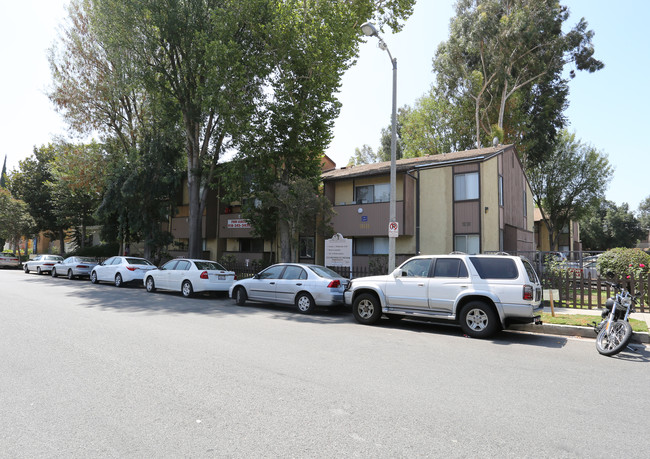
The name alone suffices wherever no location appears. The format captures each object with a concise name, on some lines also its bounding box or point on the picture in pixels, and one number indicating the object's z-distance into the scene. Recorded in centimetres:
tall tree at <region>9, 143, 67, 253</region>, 3712
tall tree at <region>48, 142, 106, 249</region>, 2648
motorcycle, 700
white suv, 842
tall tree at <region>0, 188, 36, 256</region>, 3709
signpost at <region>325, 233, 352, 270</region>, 1689
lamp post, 1277
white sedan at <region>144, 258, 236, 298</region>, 1539
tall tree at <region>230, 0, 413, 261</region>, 1825
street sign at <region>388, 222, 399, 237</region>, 1280
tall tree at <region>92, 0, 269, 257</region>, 1872
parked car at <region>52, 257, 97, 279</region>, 2361
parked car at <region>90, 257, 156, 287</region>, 1912
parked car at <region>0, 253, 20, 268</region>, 3382
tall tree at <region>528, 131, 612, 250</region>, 3862
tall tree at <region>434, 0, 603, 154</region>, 2766
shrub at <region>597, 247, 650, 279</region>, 1324
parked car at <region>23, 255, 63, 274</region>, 2644
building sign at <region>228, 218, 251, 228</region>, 2520
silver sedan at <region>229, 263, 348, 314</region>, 1186
